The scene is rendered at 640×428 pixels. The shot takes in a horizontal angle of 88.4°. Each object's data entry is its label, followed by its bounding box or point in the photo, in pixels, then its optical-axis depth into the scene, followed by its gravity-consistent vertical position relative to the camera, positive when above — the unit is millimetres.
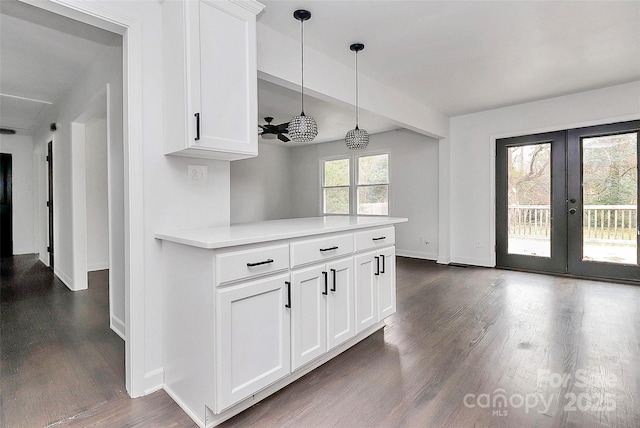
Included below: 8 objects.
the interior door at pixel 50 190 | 4699 +329
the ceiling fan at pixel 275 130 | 4594 +1142
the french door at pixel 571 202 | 4121 +82
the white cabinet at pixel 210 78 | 1732 +742
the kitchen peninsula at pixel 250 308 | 1518 -518
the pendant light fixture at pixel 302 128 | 2762 +692
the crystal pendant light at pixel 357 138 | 3195 +696
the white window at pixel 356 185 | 6734 +531
